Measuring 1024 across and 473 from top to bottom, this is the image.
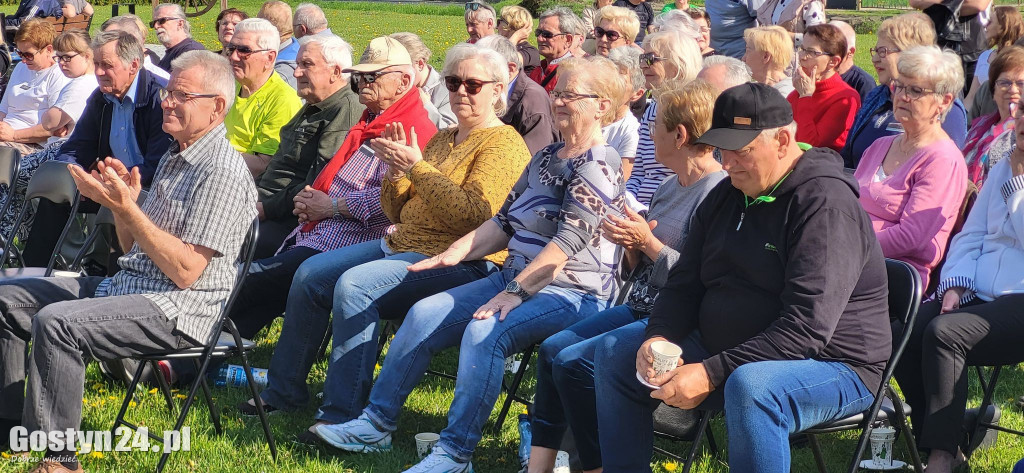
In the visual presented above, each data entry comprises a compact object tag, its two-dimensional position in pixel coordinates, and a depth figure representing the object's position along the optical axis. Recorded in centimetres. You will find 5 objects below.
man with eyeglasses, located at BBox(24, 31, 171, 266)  615
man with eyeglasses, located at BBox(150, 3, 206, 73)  942
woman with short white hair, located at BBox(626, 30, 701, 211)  592
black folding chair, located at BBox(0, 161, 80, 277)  556
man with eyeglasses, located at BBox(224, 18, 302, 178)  622
